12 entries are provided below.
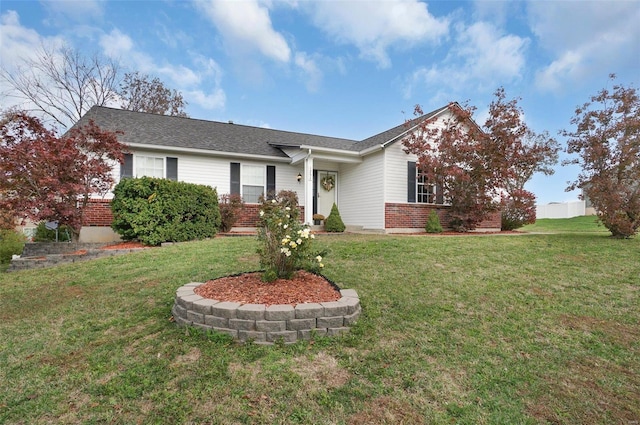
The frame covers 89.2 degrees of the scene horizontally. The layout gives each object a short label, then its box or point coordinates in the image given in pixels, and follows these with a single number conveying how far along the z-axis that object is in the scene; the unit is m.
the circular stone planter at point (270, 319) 3.17
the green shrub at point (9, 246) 9.45
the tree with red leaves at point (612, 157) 8.88
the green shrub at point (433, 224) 11.17
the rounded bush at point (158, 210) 8.39
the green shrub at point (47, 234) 10.19
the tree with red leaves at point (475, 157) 10.83
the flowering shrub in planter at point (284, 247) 4.02
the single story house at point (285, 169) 11.17
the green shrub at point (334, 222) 11.50
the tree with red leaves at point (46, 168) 7.73
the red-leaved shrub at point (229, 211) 10.75
